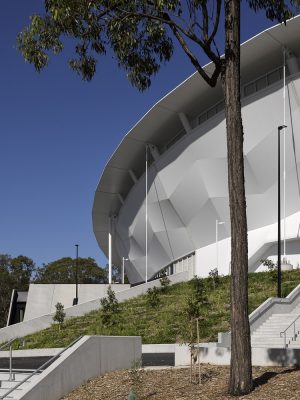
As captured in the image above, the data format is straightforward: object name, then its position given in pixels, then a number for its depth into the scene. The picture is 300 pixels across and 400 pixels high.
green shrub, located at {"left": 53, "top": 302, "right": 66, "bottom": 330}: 37.09
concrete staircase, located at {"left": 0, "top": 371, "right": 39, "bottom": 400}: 12.47
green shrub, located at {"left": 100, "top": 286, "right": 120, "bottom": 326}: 30.59
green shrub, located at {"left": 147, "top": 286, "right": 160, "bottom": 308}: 35.78
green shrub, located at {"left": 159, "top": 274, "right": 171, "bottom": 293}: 42.50
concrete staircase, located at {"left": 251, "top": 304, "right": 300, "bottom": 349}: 21.31
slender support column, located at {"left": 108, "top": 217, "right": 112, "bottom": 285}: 65.56
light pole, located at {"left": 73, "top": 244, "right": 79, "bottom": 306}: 55.46
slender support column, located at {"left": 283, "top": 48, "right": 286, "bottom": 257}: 43.02
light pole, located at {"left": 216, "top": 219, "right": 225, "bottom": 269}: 51.74
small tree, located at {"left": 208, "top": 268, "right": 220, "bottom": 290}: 38.71
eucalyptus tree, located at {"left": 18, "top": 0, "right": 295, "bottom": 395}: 10.80
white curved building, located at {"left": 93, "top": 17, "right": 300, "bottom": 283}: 45.31
